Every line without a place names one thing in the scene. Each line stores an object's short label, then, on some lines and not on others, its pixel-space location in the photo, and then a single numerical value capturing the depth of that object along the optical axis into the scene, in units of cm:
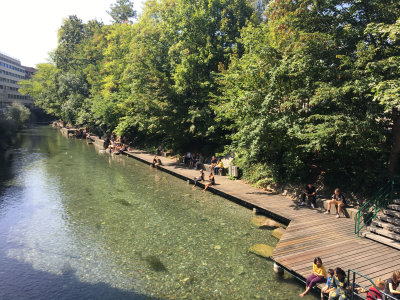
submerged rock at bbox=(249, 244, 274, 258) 1108
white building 10012
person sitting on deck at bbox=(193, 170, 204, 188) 2125
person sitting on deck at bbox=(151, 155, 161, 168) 2822
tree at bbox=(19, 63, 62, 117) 7800
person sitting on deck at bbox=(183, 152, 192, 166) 2794
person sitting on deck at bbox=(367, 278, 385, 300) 711
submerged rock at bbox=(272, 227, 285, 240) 1264
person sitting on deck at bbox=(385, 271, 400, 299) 703
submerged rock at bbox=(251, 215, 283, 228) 1375
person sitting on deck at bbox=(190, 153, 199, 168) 2672
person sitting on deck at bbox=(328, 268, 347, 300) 736
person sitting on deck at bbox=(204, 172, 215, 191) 1995
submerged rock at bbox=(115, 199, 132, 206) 1744
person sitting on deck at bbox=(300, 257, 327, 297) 806
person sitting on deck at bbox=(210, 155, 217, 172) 2352
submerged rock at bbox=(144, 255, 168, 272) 1005
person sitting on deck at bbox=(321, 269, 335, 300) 777
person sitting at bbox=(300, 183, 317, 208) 1466
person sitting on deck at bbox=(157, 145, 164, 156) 3441
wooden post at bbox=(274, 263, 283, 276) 959
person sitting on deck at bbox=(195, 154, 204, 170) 2592
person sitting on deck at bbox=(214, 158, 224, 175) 2315
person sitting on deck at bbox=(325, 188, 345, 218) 1320
